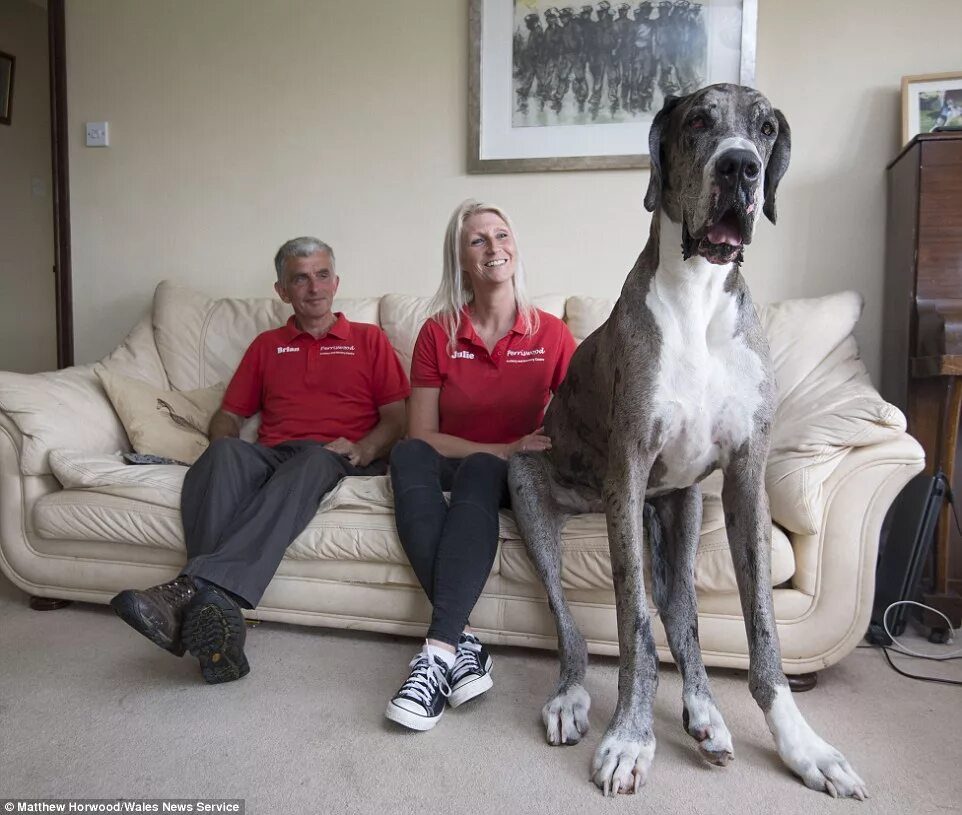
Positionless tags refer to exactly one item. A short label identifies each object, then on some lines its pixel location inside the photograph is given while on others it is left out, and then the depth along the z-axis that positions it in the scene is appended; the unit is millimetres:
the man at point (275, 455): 1624
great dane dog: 1264
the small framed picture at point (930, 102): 2371
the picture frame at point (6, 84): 4512
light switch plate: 3213
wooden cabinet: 2033
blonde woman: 1849
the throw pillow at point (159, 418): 2326
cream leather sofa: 1655
